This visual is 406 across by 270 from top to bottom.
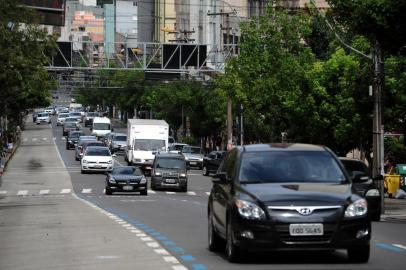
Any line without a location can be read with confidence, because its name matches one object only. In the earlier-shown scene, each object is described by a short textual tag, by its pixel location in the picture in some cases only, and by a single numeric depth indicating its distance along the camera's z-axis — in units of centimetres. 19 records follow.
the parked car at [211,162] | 6905
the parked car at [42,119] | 17138
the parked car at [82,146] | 8000
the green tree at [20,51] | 4188
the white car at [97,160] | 7000
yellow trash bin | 4781
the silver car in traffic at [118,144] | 9488
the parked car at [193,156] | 8069
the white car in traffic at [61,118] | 16062
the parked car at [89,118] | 15338
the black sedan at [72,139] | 10349
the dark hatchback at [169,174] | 5497
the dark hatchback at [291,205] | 1487
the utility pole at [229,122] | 7868
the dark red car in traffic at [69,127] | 12591
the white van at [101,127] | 11550
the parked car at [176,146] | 8099
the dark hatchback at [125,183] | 4941
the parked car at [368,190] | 2945
